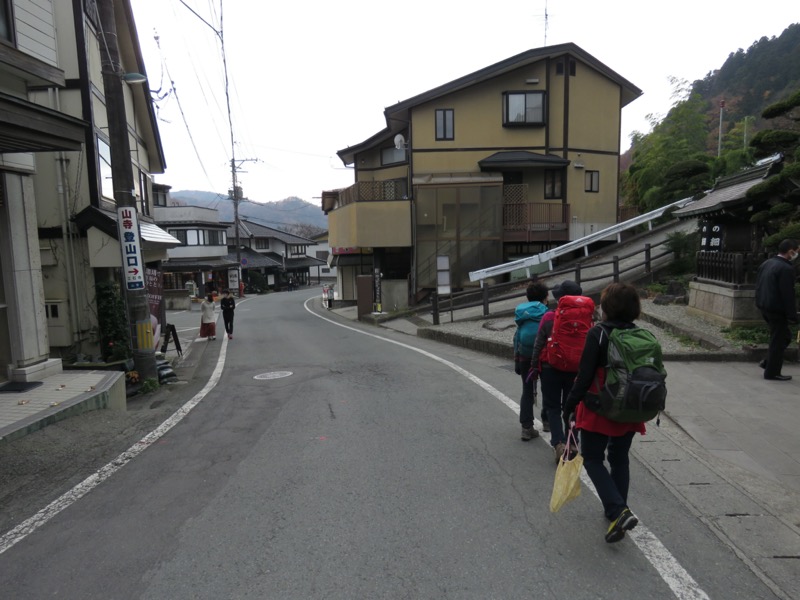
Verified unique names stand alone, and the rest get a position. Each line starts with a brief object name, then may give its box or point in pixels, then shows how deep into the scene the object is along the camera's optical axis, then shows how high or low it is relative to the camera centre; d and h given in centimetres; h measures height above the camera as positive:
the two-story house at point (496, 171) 2227 +415
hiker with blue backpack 529 -75
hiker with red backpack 448 -75
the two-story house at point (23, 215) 747 +91
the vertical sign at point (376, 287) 2289 -90
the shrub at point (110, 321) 988 -90
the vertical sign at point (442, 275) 1761 -36
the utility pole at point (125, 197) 866 +126
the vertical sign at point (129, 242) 886 +51
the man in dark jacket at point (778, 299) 686 -56
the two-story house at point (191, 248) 4609 +202
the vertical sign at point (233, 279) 5121 -92
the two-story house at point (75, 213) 977 +112
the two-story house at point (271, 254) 5972 +175
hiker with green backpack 327 -84
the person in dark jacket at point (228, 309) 1652 -122
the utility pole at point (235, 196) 4634 +658
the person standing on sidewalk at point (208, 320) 1644 -154
